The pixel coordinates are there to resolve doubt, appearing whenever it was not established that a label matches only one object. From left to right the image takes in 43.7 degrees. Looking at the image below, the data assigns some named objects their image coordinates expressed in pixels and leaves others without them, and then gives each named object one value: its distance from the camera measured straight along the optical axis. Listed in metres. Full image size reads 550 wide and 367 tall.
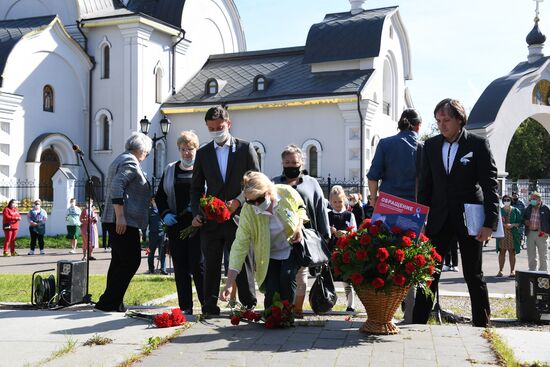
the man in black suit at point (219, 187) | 6.99
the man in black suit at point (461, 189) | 6.27
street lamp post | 23.86
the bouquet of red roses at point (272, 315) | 6.00
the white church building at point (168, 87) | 29.70
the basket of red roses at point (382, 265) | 5.50
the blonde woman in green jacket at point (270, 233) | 6.12
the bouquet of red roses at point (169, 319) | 6.18
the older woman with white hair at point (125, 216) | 7.51
